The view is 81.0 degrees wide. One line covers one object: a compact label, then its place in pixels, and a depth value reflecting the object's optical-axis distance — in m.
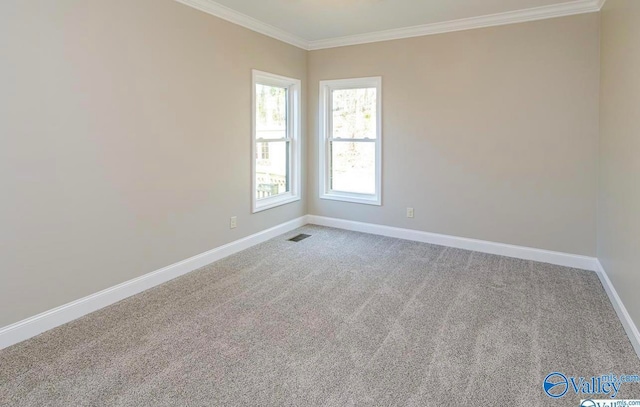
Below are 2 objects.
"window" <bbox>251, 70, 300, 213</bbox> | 4.53
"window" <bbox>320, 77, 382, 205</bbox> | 4.95
